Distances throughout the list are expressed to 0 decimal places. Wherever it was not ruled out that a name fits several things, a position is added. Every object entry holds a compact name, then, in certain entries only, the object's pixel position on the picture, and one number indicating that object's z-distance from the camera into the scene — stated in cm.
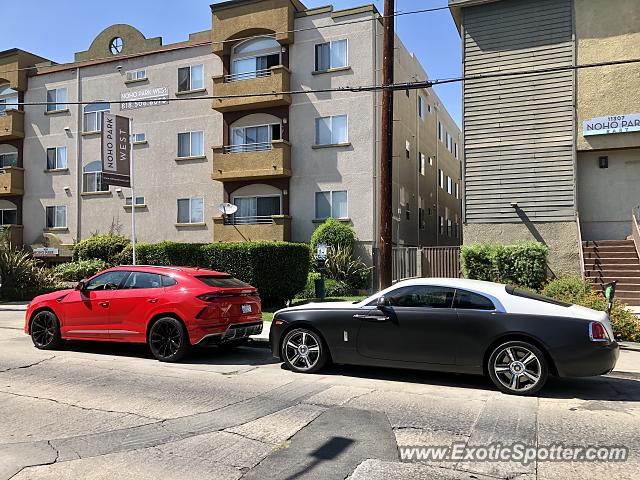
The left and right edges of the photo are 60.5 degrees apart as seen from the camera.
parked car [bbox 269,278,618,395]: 669
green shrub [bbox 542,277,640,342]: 1035
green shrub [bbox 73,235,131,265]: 2578
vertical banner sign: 2033
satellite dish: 2273
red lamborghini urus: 880
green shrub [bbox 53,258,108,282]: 2366
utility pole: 1209
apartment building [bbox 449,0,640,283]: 1659
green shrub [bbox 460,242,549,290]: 1600
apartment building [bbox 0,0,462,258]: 2270
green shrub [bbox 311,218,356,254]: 2123
